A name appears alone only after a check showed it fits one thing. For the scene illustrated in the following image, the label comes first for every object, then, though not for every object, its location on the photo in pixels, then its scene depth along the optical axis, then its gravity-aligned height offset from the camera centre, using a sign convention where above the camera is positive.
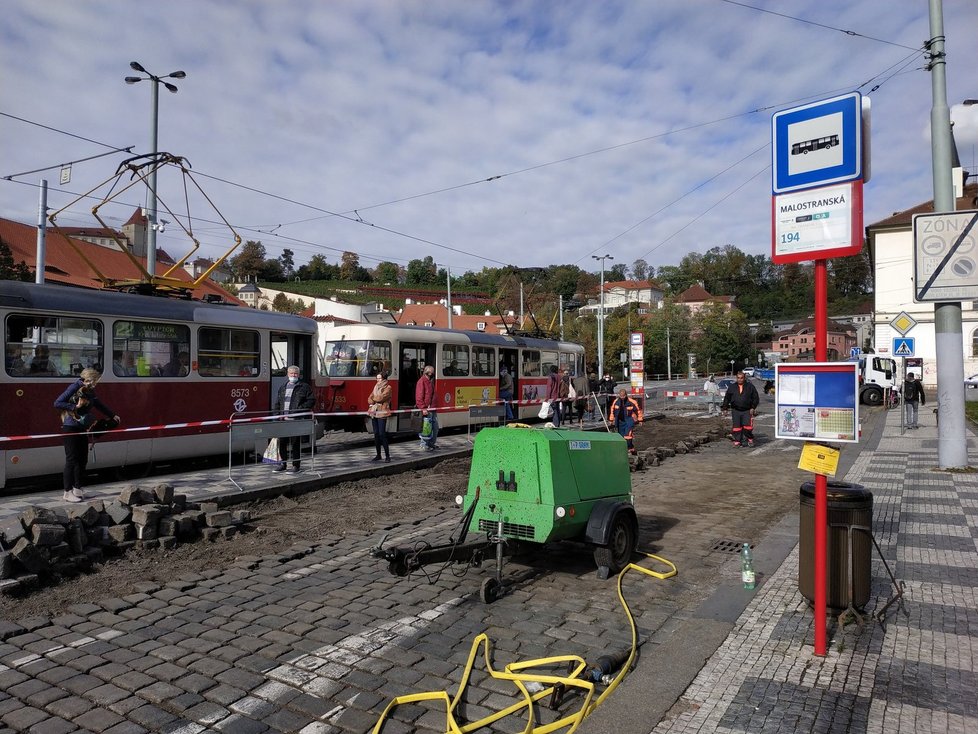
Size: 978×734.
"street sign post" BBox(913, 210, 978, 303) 8.89 +1.64
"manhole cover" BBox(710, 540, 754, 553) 7.62 -1.91
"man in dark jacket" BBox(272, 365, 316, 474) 12.32 -0.42
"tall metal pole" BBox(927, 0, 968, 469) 12.47 +0.82
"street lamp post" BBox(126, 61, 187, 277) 17.08 +4.99
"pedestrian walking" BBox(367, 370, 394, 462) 13.38 -0.60
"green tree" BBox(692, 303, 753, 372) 88.81 +5.44
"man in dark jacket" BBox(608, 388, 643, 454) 15.27 -0.79
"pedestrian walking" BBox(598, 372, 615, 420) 19.47 -0.24
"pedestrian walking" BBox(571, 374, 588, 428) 20.89 -0.35
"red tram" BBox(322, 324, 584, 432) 17.42 +0.39
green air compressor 6.04 -1.16
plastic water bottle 6.11 -1.71
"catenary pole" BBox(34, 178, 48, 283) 17.91 +4.15
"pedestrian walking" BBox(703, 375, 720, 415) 27.73 -0.59
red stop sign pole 4.60 -0.86
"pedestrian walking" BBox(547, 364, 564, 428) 22.10 -0.22
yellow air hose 3.77 -1.88
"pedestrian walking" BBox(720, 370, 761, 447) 17.81 -0.72
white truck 36.47 +0.06
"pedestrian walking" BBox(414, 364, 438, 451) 15.27 -0.57
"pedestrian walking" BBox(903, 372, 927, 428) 22.31 -0.63
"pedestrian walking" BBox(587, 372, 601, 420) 25.17 -0.51
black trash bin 5.02 -1.23
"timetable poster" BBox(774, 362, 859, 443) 4.54 -0.16
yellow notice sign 4.58 -0.55
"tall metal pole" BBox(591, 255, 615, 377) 41.85 +2.68
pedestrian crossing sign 19.62 +0.90
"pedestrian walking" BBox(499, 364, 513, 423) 21.52 -0.21
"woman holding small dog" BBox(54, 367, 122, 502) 9.25 -0.60
